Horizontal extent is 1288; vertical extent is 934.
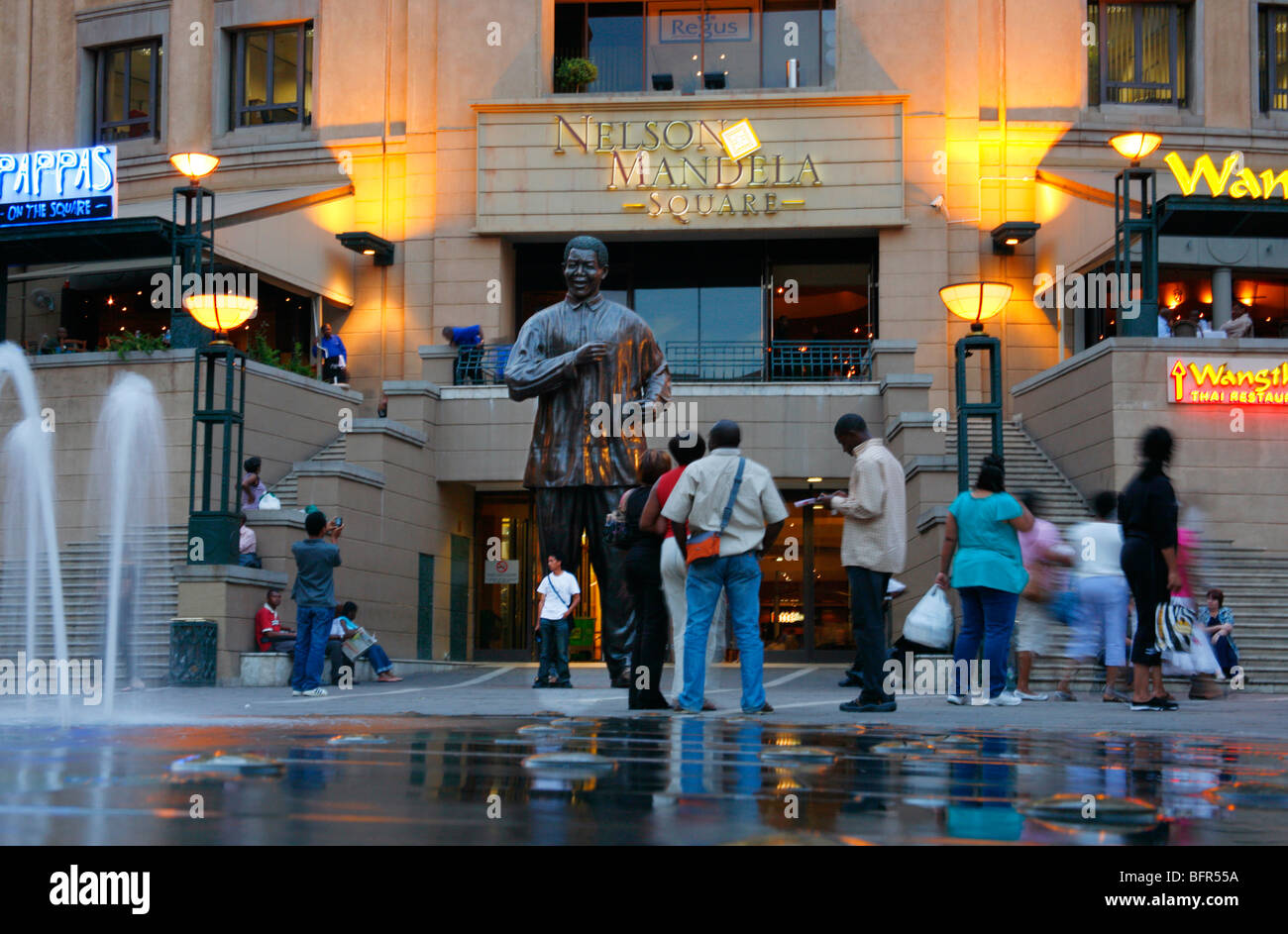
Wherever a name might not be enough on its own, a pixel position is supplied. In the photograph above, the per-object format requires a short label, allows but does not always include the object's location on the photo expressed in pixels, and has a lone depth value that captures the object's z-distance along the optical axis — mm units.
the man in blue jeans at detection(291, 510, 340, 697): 13789
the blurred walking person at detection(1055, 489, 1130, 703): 12586
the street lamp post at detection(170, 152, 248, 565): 17656
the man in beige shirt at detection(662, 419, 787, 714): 8812
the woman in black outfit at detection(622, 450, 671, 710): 9102
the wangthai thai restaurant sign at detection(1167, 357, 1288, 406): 20984
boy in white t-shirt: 14406
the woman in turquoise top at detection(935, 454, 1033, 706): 10524
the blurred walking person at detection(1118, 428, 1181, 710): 9773
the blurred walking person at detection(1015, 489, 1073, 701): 12141
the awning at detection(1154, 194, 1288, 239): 23797
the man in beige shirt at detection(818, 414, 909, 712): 9422
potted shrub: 29141
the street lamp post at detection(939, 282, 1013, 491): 15258
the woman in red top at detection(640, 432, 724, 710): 9008
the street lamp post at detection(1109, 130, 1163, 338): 21953
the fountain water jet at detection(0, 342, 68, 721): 9828
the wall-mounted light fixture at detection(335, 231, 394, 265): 28594
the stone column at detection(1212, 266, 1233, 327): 25797
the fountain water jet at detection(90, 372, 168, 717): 18234
